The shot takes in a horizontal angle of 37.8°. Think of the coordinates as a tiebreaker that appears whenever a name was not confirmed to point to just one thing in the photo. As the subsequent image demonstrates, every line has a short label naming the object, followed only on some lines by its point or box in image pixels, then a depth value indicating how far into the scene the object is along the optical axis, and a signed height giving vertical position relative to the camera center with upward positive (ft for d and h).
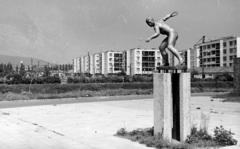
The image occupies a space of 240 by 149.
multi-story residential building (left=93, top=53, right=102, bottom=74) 501.80 +24.88
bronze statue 29.25 +3.76
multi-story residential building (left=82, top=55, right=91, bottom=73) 558.89 +25.45
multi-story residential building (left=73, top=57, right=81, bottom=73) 605.52 +26.73
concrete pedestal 27.68 -2.04
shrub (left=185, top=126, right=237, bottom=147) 26.30 -4.60
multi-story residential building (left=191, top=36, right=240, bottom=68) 324.19 +27.78
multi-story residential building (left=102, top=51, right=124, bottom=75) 467.93 +24.96
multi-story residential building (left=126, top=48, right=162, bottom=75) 424.05 +23.93
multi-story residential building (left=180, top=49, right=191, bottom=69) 409.69 +27.67
